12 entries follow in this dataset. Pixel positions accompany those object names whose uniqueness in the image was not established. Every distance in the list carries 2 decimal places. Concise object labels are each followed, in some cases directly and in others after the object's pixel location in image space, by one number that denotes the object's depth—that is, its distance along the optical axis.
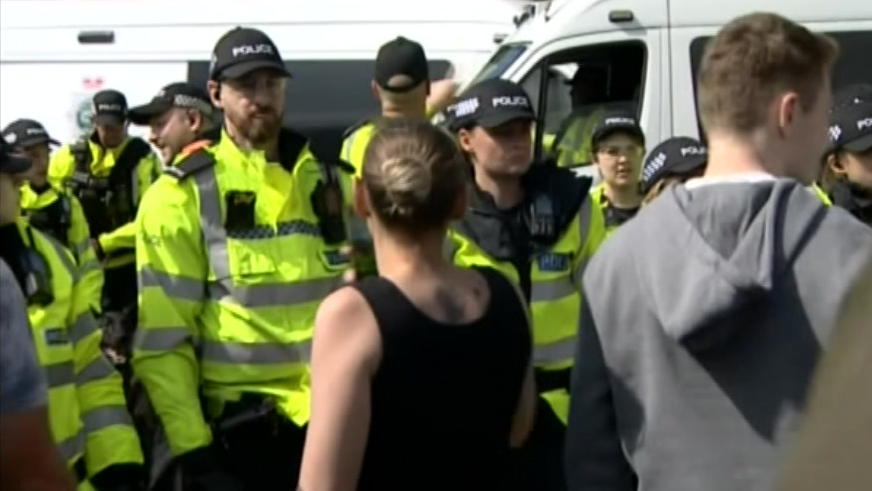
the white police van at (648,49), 8.66
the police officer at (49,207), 5.54
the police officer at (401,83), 6.02
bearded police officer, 4.59
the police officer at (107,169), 10.09
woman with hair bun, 3.13
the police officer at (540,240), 4.71
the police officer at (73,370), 4.48
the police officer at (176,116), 8.79
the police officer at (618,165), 7.20
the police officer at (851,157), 5.58
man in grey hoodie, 2.67
